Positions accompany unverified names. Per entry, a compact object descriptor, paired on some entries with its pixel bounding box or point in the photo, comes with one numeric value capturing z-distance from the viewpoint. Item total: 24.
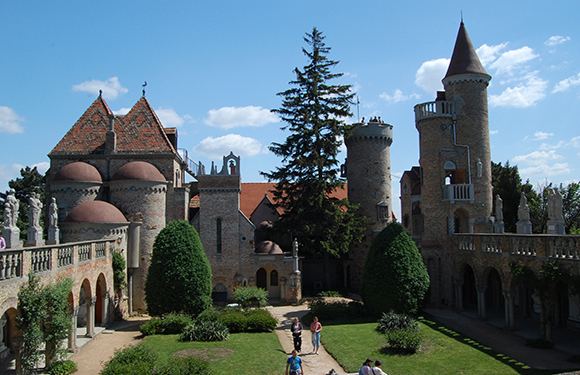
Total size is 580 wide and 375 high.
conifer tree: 35.06
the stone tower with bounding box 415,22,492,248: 31.80
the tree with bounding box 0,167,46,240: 50.59
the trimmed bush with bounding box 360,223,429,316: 25.08
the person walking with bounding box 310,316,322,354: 20.06
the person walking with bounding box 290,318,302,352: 19.59
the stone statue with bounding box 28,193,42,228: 20.06
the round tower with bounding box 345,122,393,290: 38.84
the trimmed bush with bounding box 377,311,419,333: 22.92
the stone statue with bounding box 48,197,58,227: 24.47
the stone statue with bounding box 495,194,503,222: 28.73
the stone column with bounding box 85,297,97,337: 23.20
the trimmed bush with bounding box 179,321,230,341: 22.80
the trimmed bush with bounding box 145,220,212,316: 26.02
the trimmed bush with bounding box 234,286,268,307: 30.64
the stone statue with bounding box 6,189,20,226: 18.47
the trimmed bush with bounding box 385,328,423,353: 19.66
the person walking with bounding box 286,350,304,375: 14.37
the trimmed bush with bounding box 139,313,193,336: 24.39
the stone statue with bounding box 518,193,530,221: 25.89
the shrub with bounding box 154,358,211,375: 14.20
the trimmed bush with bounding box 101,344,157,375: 14.01
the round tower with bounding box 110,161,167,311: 31.72
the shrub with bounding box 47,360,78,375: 17.28
